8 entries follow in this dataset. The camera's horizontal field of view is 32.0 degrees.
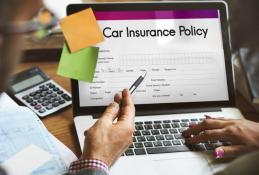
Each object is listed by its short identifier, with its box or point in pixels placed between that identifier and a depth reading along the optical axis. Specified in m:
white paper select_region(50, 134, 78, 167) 0.95
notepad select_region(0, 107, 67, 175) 0.93
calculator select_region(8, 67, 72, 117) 1.09
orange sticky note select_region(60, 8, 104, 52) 1.06
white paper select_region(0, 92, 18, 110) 1.07
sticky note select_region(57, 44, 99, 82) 1.05
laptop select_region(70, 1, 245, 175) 1.05
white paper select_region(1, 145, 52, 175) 0.91
